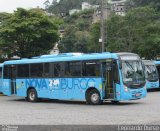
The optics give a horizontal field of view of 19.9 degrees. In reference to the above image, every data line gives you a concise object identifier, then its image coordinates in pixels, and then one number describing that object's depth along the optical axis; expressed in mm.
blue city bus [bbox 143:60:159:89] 35250
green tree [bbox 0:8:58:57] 38531
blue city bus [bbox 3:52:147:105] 22766
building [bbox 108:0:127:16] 132500
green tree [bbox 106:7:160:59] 52312
